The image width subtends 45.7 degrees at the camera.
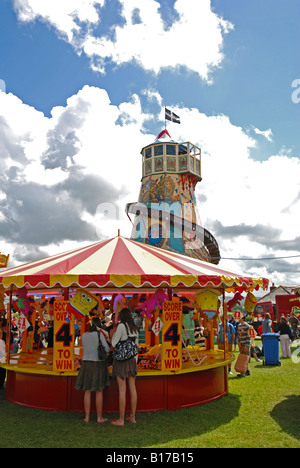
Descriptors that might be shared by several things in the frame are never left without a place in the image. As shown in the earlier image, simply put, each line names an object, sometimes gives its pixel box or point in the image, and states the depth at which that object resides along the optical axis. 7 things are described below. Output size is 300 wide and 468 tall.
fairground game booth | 6.35
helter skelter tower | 21.80
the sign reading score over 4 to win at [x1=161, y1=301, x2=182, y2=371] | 6.49
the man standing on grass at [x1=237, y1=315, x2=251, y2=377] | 9.41
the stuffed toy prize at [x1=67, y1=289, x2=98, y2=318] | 6.53
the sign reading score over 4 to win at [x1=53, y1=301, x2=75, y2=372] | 6.41
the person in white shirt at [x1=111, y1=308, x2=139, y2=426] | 5.73
